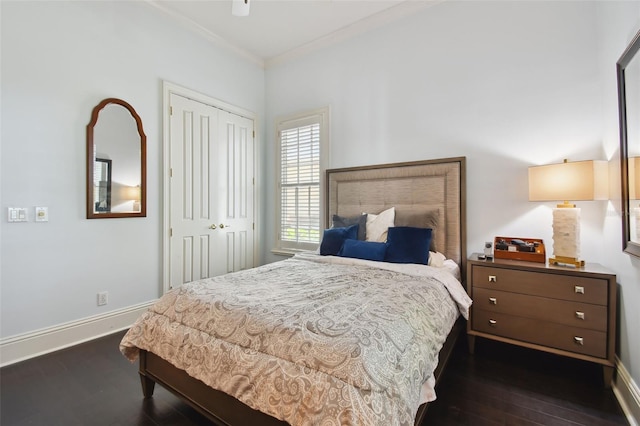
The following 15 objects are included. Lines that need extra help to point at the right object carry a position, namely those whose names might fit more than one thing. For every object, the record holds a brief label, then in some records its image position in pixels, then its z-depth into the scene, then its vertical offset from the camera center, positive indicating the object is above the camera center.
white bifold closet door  3.31 +0.31
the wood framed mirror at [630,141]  1.61 +0.44
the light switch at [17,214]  2.23 +0.02
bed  1.05 -0.57
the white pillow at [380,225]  2.89 -0.09
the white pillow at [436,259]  2.52 -0.38
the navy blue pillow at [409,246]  2.52 -0.26
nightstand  1.91 -0.66
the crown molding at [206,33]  3.17 +2.26
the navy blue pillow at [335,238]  2.95 -0.22
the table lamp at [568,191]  2.02 +0.18
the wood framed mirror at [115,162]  2.67 +0.53
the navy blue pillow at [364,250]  2.63 -0.31
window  3.83 +0.52
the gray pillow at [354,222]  3.02 -0.07
